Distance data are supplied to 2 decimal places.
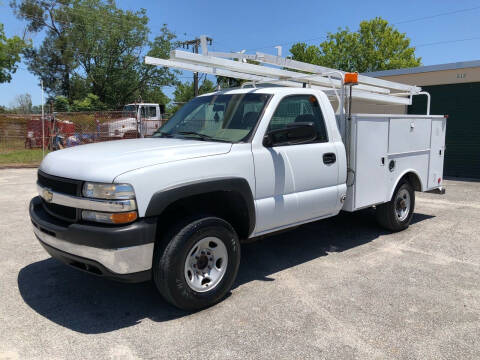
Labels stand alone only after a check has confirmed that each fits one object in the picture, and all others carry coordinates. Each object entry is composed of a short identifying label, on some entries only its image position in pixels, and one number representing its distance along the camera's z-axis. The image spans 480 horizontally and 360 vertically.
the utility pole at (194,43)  35.74
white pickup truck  3.12
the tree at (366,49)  45.97
